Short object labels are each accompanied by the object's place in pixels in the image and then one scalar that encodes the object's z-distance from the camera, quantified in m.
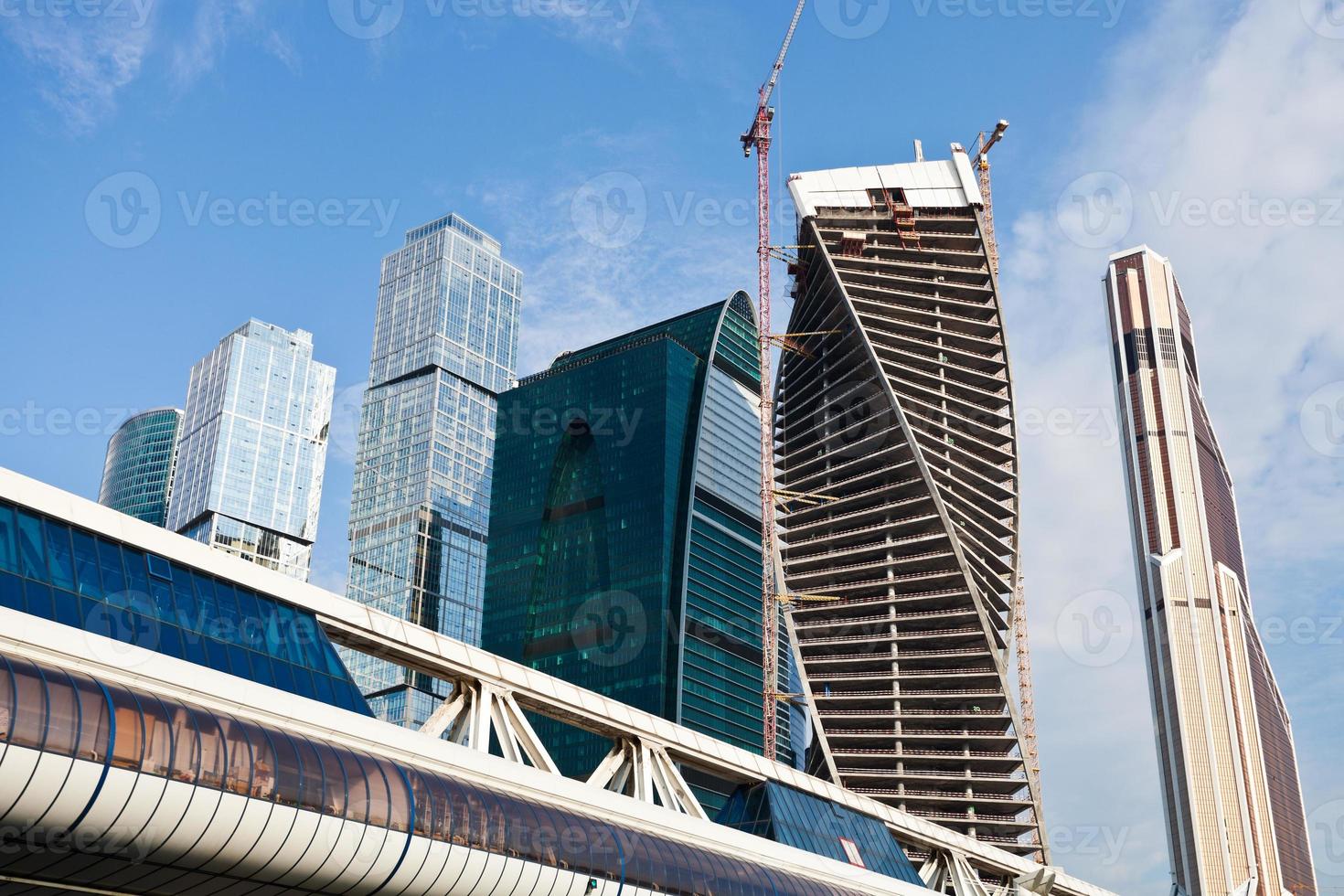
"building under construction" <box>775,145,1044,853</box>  171.38
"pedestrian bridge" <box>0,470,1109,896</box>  36.97
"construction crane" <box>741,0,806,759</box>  182.50
